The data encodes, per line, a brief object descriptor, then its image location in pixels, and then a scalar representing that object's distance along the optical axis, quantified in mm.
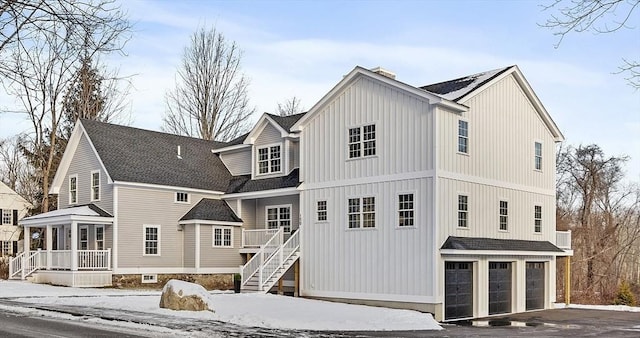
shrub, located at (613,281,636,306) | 32531
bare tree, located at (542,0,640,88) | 8881
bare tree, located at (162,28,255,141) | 54688
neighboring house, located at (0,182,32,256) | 61875
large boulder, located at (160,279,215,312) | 19656
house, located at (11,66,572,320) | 24844
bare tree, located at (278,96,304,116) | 65406
